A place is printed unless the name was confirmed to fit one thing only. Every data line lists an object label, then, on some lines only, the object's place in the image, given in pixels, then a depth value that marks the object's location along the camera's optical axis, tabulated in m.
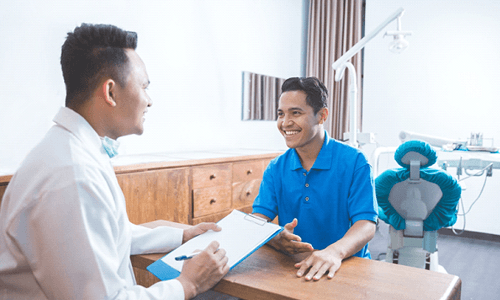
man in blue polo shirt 1.36
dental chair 1.92
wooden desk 0.79
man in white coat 0.67
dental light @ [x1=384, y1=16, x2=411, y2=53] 2.80
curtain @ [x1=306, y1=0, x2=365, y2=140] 4.23
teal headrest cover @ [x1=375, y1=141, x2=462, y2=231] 1.88
